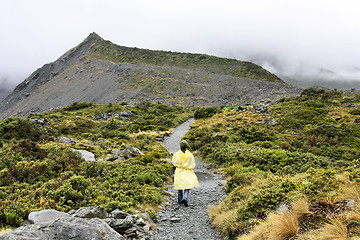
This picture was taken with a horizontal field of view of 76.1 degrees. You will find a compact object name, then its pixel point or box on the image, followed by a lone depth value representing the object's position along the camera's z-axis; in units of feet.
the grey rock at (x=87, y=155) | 42.27
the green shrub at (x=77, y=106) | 125.16
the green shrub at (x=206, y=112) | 109.40
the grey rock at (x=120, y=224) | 19.25
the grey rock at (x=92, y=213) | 18.61
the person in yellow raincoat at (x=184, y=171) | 26.22
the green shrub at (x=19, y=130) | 51.98
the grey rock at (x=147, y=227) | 20.70
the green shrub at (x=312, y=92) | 102.27
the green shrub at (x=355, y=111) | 68.95
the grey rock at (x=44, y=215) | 18.50
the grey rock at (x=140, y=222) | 21.18
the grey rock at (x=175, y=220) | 23.72
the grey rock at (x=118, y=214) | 20.83
